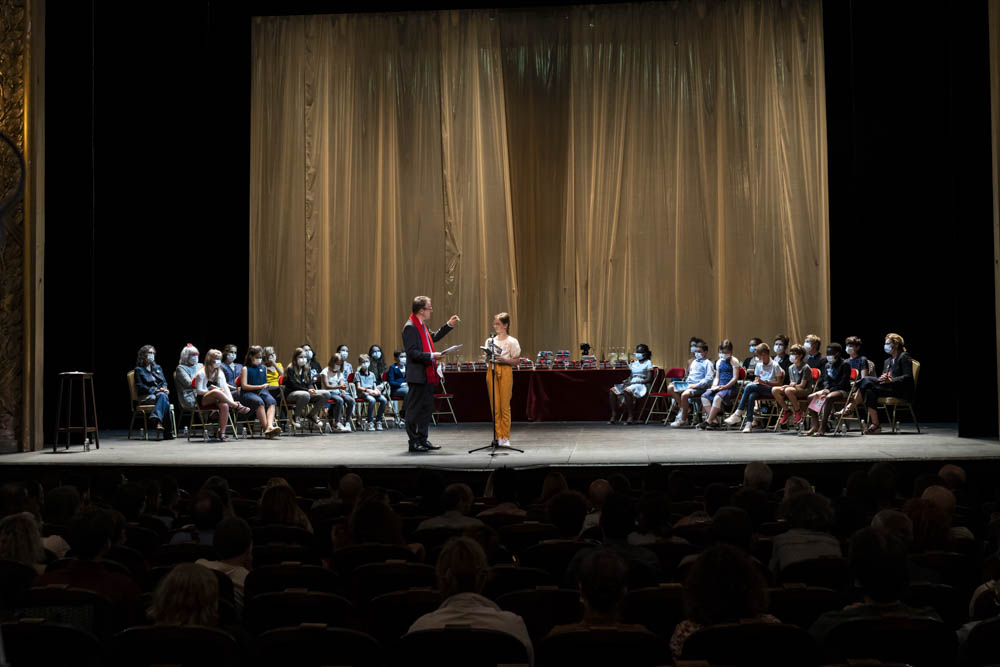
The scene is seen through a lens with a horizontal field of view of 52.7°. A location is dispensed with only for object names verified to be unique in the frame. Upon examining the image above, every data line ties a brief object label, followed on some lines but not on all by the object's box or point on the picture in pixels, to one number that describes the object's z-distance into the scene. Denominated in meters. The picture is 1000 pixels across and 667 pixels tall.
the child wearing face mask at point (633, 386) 13.98
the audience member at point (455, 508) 4.64
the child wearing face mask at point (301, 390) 12.60
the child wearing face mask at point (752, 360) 12.78
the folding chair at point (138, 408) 12.01
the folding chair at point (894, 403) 11.09
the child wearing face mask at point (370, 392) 13.65
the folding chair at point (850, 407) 11.01
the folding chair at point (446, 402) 14.28
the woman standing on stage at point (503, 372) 9.63
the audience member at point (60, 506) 5.02
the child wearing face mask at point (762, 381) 12.00
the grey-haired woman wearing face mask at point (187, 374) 11.72
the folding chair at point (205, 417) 11.79
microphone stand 9.08
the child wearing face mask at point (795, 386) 11.51
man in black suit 9.37
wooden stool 9.77
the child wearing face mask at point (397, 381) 13.95
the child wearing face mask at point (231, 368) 12.64
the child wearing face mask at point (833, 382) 10.90
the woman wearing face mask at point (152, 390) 12.20
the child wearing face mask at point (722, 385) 12.54
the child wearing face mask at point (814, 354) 11.63
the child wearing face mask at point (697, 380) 13.08
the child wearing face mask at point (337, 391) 13.15
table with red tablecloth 14.46
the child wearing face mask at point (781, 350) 13.09
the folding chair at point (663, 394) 14.16
